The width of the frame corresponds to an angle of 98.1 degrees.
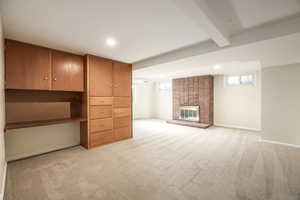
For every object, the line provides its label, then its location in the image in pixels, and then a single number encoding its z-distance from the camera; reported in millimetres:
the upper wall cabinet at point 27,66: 2344
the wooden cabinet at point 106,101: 3227
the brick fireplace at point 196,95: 5961
